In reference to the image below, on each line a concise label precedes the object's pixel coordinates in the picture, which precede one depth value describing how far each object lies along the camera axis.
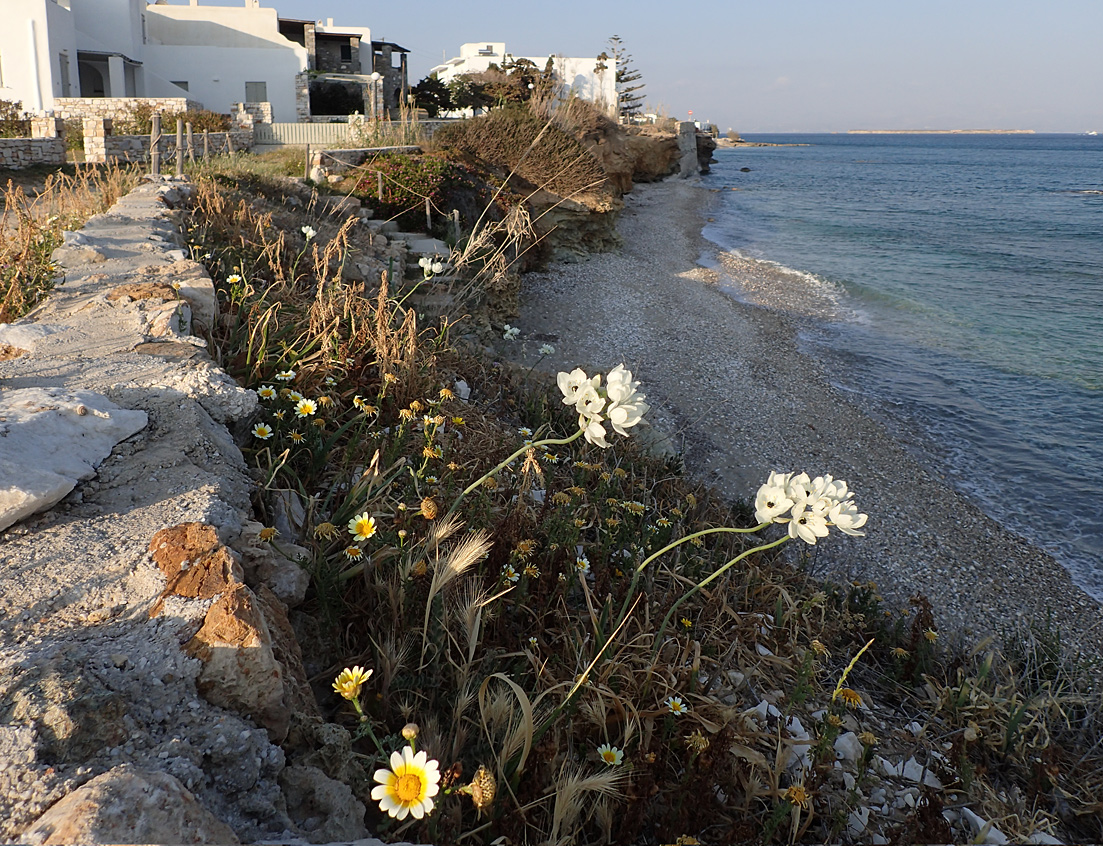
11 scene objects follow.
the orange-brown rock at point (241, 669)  1.70
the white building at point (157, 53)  22.78
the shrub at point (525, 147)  16.30
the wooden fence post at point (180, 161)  9.70
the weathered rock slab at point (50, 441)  2.11
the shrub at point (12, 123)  18.08
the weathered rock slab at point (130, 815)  1.21
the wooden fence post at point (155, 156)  9.43
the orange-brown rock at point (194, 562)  1.87
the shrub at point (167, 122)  20.75
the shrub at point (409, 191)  12.02
